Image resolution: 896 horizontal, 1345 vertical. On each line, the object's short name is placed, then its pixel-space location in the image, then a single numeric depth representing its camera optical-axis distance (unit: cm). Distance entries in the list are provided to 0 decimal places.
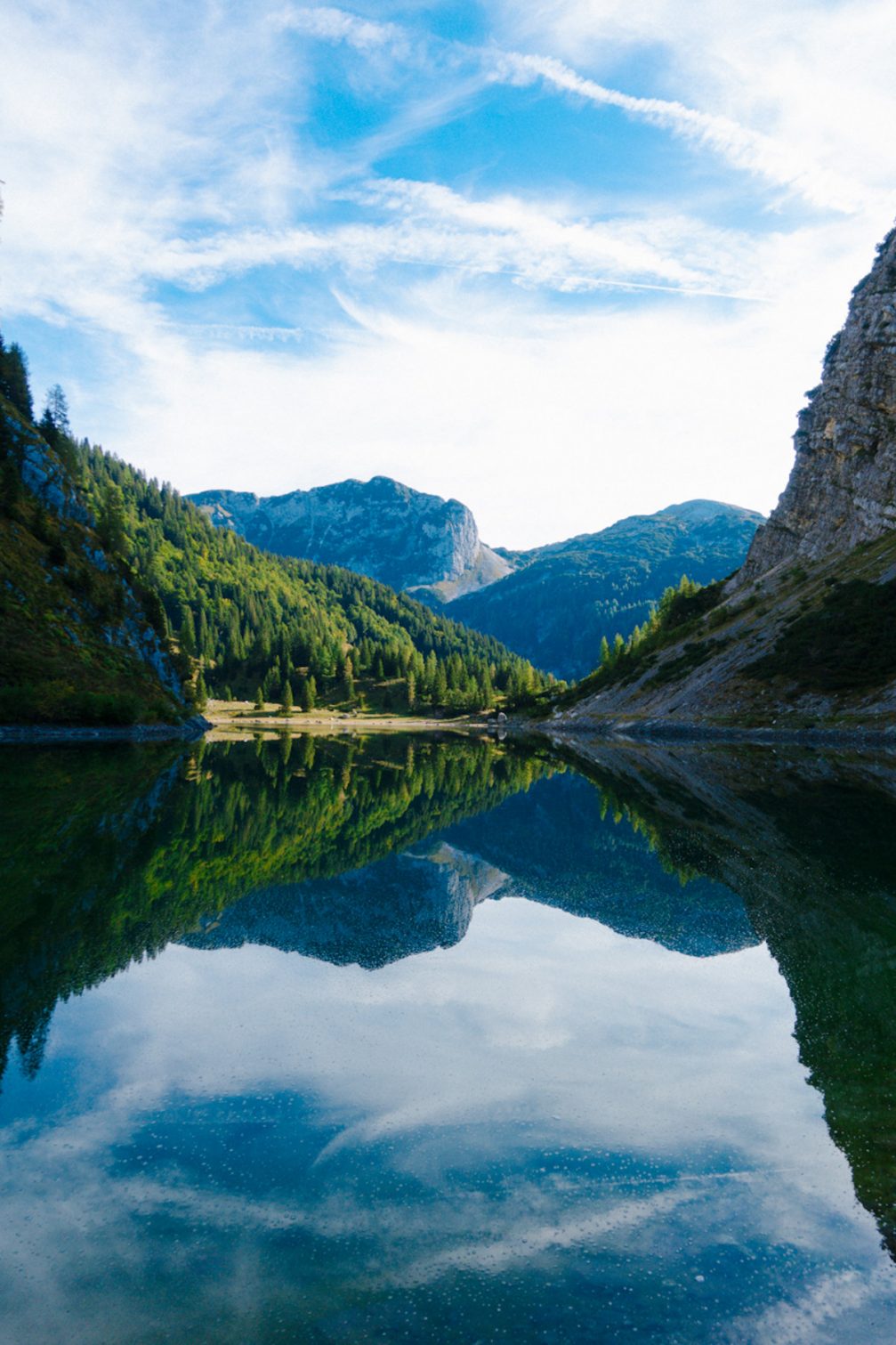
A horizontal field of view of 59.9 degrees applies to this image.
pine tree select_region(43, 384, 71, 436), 16225
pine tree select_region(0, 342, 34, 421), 11956
